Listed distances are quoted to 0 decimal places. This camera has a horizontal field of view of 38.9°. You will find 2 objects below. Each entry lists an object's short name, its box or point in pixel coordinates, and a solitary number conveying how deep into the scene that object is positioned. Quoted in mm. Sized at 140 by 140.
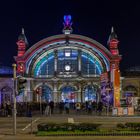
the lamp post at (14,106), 12254
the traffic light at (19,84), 12386
